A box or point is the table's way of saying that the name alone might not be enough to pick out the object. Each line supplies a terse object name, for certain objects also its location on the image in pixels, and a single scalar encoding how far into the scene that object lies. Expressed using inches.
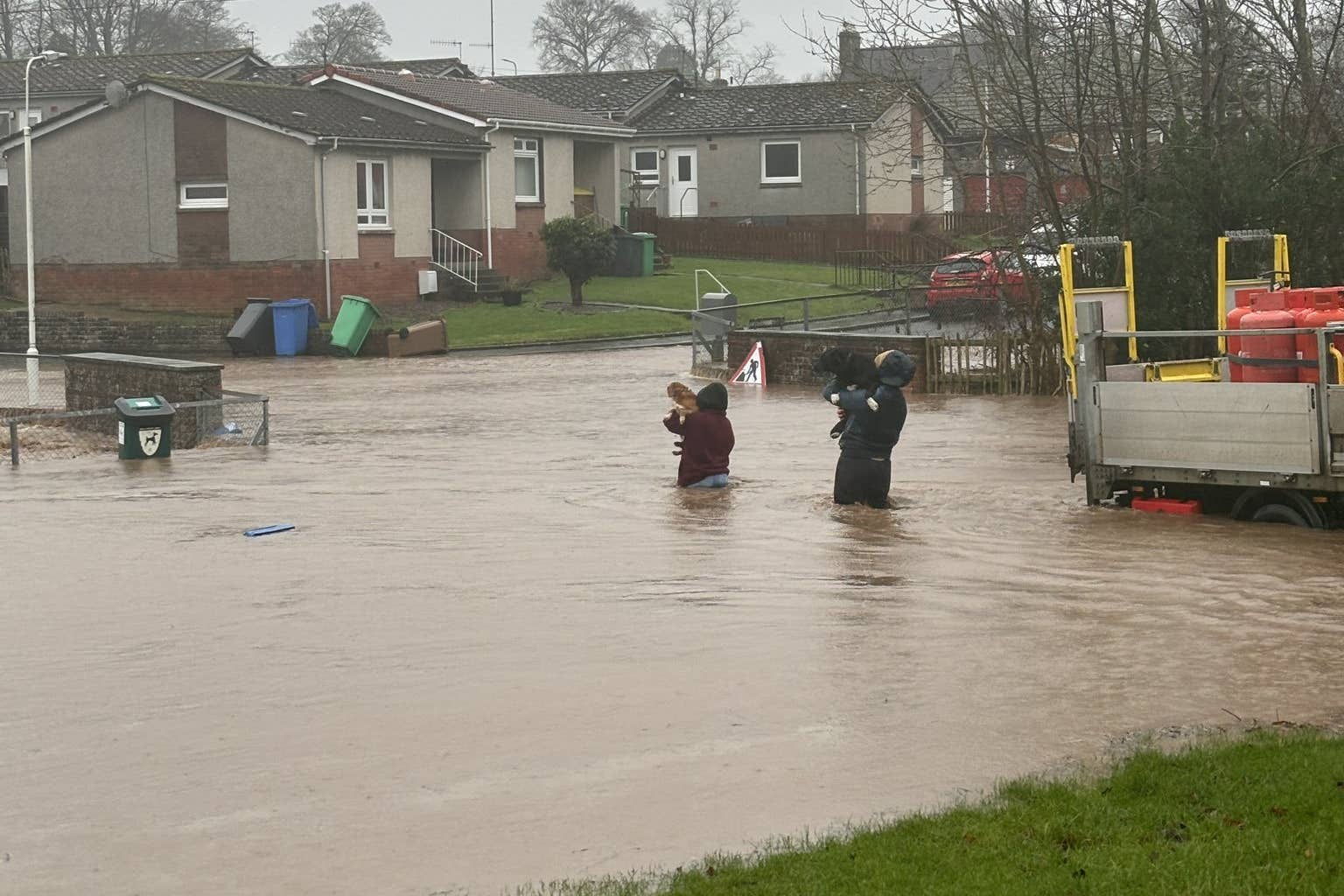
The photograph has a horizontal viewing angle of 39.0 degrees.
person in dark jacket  626.9
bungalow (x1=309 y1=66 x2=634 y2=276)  1966.0
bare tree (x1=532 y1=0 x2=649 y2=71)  4633.4
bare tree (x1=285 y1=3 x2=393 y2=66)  4589.1
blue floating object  622.8
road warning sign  1239.5
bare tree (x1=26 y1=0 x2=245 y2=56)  3649.1
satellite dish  1438.2
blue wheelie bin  1577.3
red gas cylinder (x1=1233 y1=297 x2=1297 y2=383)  574.9
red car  1141.1
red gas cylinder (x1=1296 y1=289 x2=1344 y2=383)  567.2
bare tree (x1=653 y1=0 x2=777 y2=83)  4728.3
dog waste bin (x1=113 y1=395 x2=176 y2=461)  847.1
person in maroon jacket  695.1
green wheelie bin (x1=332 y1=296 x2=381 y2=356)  1557.6
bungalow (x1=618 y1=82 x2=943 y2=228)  2329.0
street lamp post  1092.6
